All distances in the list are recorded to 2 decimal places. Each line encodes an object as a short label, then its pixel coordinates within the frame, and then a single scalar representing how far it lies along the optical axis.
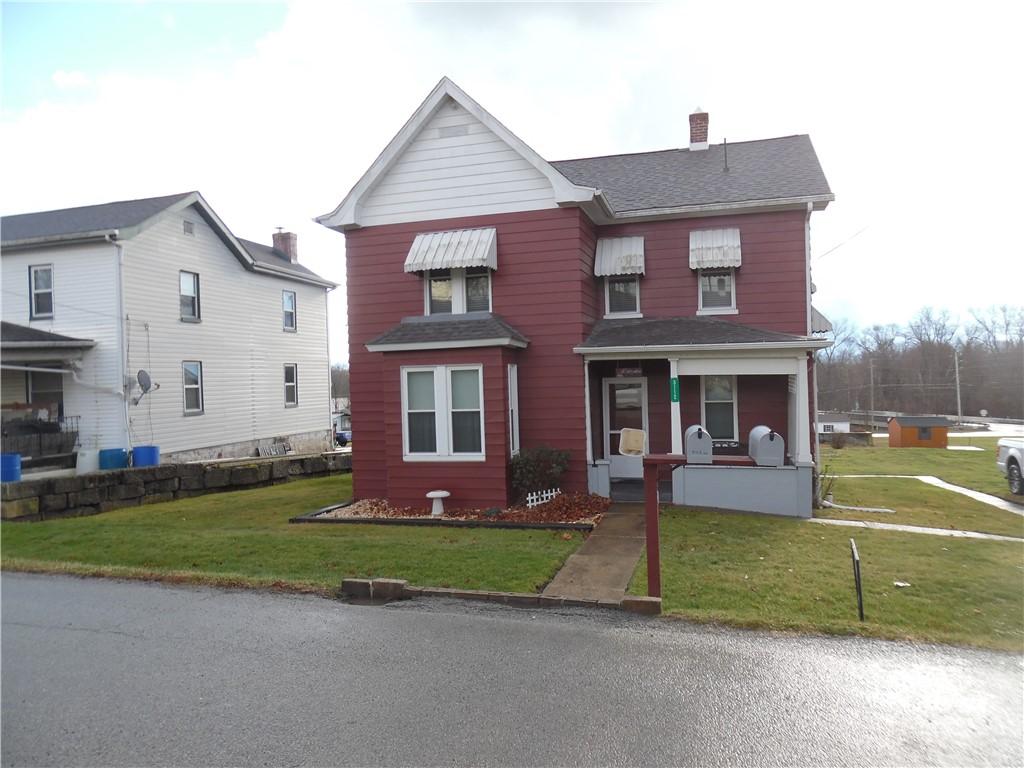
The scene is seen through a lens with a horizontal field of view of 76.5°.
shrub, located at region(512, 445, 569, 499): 12.06
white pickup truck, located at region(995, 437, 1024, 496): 14.45
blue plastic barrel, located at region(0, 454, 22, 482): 14.69
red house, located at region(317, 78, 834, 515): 12.09
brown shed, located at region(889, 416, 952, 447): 31.91
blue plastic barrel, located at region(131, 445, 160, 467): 17.67
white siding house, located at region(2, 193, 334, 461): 17.89
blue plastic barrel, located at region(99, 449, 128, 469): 17.31
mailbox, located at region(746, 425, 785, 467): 11.77
